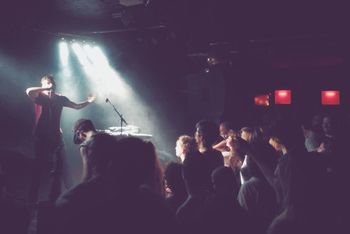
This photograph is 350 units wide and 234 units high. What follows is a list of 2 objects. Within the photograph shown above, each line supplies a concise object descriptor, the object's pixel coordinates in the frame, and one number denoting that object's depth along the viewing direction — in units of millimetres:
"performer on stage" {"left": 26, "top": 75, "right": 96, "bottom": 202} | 5715
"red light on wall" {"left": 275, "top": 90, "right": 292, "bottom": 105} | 15461
